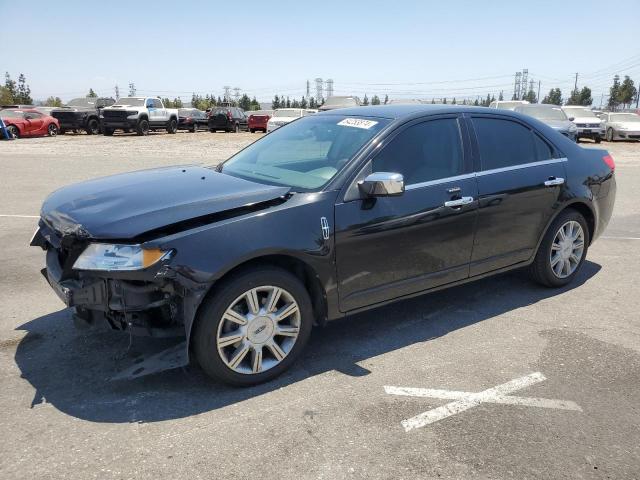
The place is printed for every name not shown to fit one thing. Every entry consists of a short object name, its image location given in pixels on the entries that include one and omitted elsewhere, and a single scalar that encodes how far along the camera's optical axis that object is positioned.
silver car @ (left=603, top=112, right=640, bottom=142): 26.52
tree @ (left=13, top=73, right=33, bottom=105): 67.38
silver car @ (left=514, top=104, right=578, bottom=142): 17.78
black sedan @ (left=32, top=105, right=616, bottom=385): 3.02
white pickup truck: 27.22
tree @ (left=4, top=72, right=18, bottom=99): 67.34
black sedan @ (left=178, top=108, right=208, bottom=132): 34.41
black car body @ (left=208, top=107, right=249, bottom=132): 33.16
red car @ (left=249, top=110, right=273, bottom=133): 32.06
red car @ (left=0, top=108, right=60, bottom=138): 25.36
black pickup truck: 28.44
